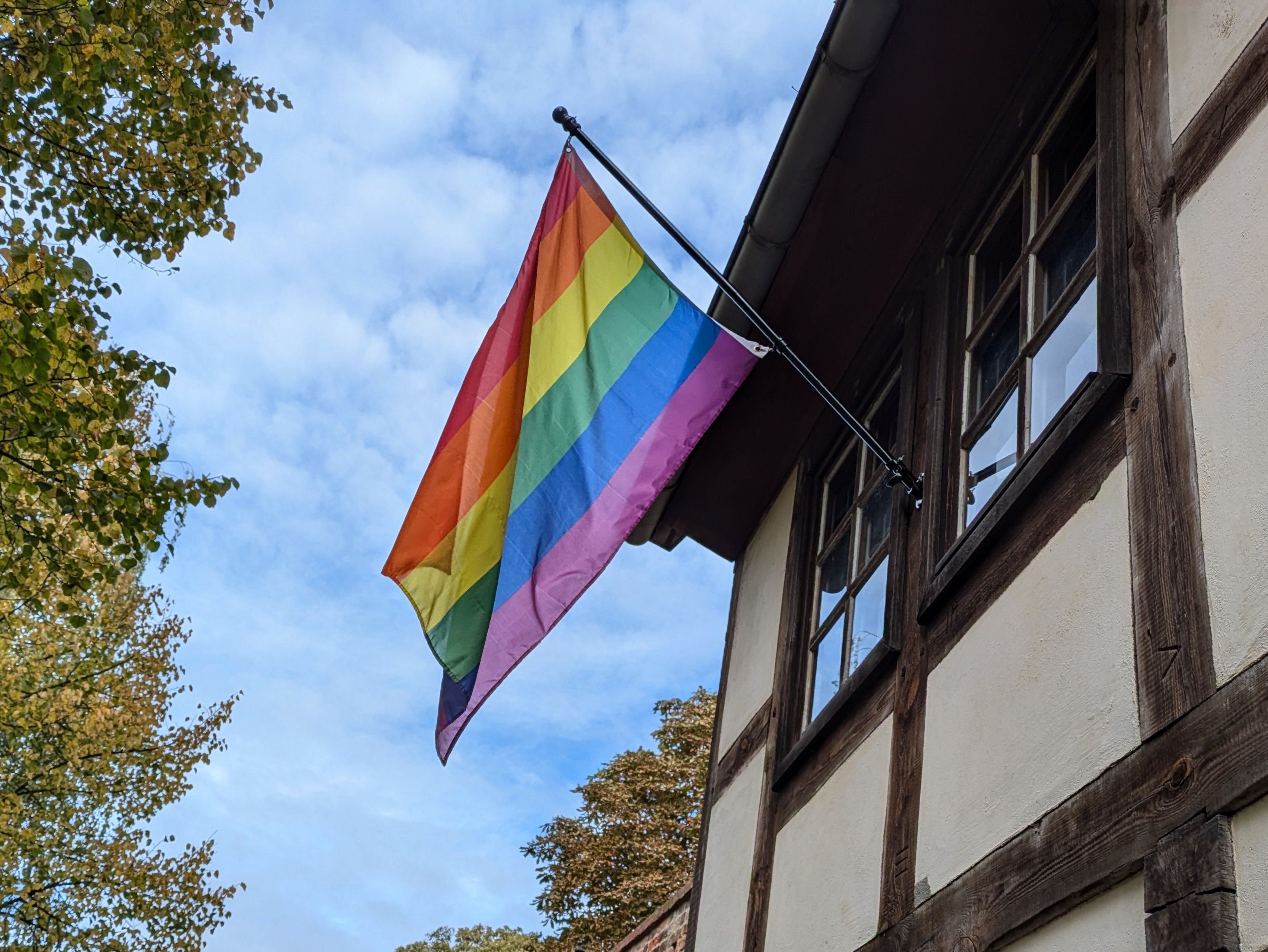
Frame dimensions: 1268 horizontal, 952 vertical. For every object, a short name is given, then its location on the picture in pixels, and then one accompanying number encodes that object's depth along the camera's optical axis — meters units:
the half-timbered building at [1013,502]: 2.68
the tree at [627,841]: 24.33
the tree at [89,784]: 12.29
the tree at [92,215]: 6.04
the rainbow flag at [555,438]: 4.78
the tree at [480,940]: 41.19
